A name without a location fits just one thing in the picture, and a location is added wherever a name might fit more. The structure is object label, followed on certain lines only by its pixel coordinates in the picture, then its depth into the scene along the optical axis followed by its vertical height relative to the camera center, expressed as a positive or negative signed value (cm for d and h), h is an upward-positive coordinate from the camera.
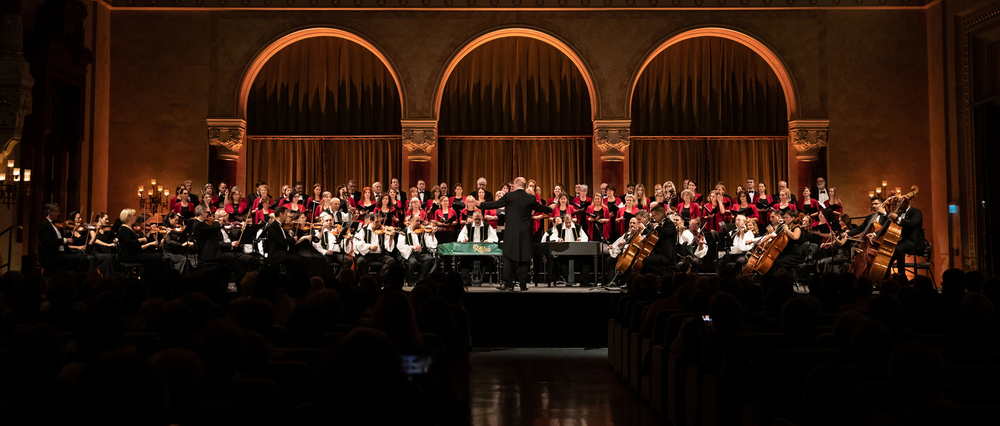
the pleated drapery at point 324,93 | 1545 +320
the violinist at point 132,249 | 1012 +2
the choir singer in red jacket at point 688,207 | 1180 +66
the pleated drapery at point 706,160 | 1558 +183
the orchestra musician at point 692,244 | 1055 +8
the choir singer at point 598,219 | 1177 +46
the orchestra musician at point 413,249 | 1098 +1
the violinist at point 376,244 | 1083 +9
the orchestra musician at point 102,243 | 1043 +10
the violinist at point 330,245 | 1081 +7
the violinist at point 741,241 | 1112 +12
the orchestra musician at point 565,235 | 1131 +22
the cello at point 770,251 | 1005 -2
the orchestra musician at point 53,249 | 977 +2
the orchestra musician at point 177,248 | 1066 +3
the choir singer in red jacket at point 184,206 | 1254 +73
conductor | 935 +23
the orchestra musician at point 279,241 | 1000 +12
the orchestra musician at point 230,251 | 1061 -1
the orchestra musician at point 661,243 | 953 +8
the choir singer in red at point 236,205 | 1217 +74
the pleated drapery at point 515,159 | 1576 +186
